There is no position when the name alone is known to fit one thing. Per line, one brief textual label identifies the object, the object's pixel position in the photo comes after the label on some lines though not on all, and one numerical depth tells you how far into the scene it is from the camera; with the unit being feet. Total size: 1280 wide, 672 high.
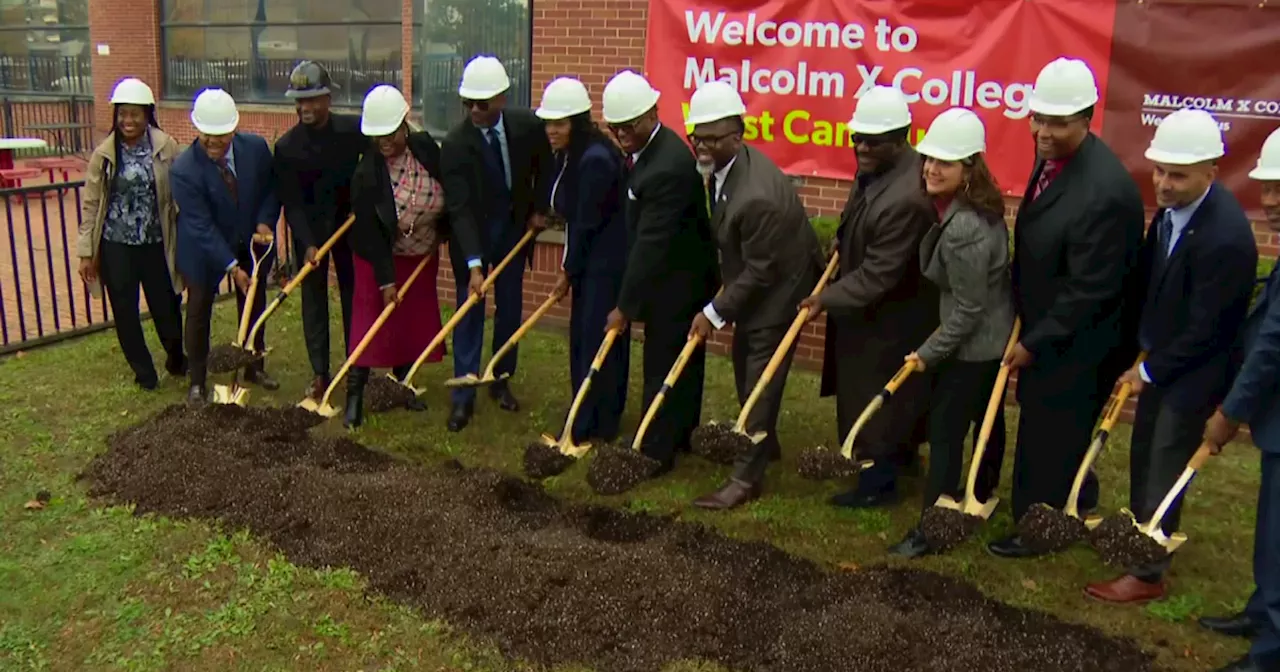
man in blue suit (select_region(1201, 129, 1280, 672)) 11.16
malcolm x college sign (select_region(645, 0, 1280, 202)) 18.93
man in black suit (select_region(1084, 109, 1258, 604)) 12.10
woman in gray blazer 13.39
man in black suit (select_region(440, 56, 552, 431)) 18.63
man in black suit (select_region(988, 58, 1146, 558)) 12.78
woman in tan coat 20.34
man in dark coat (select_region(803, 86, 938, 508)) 14.49
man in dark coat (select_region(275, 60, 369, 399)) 19.08
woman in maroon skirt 18.51
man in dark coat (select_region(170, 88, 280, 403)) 19.52
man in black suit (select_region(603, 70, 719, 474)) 16.01
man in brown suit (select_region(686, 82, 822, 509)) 15.23
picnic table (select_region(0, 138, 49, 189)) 46.99
